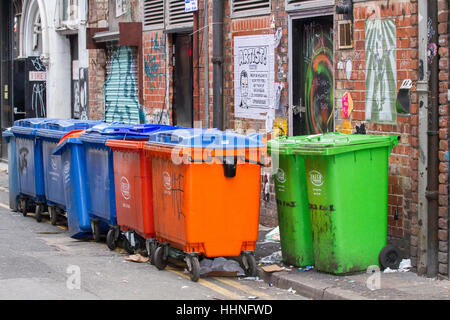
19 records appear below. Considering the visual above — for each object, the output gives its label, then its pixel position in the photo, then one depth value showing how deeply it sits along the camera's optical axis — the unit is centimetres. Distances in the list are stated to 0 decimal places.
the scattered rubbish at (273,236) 1098
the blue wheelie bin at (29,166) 1335
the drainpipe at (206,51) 1395
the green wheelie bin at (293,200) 893
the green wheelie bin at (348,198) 848
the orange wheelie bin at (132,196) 979
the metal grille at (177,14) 1511
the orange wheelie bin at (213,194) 883
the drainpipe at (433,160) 856
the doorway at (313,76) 1126
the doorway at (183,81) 1540
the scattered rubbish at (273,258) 958
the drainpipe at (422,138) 863
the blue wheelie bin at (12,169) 1418
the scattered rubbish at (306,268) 901
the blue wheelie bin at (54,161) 1247
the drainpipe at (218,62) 1362
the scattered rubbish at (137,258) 995
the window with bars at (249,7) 1254
